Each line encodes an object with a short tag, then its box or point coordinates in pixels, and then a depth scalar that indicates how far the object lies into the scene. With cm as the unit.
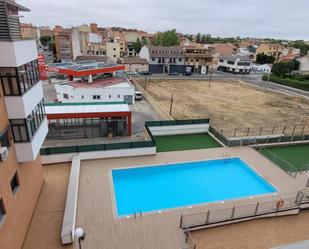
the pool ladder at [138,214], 1228
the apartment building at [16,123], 812
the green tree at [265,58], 8750
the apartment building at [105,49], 7294
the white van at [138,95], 3563
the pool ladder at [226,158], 1895
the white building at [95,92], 2947
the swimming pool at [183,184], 1459
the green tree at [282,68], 6228
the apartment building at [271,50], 9731
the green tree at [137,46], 8562
